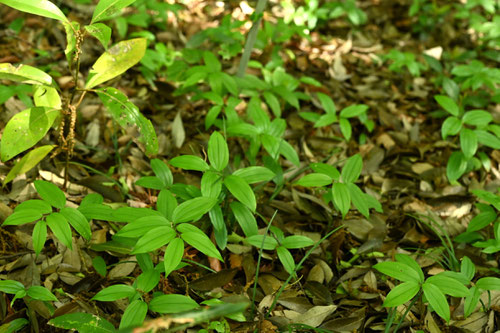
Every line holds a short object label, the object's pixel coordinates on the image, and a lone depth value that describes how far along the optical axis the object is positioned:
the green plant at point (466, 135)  2.60
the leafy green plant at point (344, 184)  2.09
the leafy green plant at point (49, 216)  1.70
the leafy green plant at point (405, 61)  3.30
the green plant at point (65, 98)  1.74
